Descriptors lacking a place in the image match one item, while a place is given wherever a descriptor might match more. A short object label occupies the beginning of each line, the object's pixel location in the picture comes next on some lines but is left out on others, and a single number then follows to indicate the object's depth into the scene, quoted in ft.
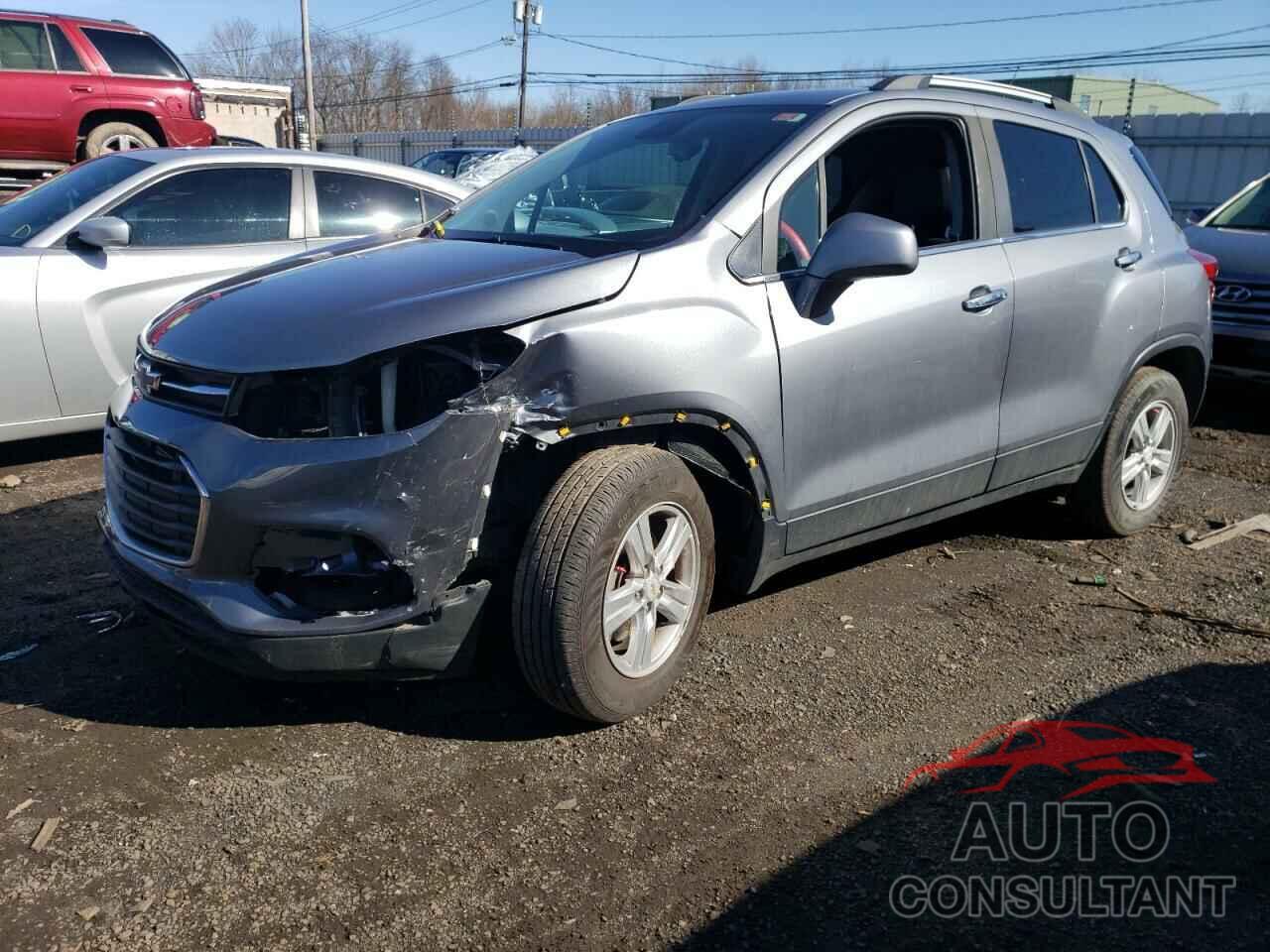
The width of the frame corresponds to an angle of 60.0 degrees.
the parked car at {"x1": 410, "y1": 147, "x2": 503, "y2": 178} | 60.97
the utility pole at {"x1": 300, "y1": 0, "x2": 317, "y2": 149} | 134.62
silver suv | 9.58
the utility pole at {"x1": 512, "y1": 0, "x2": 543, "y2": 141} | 156.15
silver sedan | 17.99
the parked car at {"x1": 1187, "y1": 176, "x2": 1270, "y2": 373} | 24.85
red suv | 39.70
